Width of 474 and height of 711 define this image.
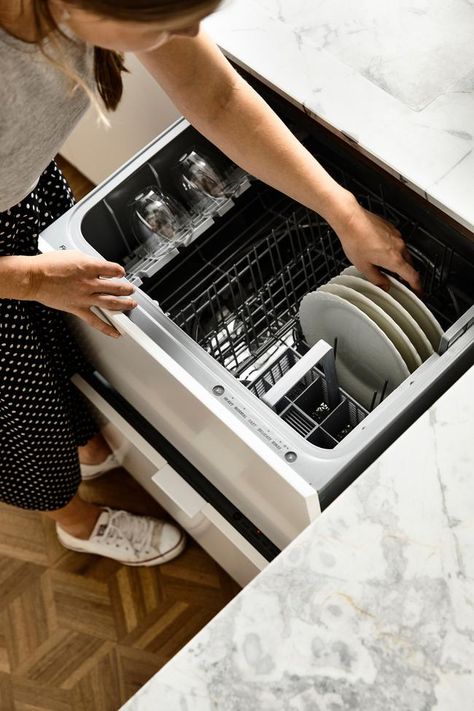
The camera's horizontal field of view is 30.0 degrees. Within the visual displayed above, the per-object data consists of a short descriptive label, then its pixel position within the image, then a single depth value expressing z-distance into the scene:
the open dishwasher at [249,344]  0.99
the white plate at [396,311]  1.07
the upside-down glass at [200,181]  1.20
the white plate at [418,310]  1.08
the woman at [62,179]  0.74
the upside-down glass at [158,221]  1.19
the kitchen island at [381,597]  0.83
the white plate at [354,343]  1.07
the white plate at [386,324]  1.06
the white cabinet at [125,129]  1.39
